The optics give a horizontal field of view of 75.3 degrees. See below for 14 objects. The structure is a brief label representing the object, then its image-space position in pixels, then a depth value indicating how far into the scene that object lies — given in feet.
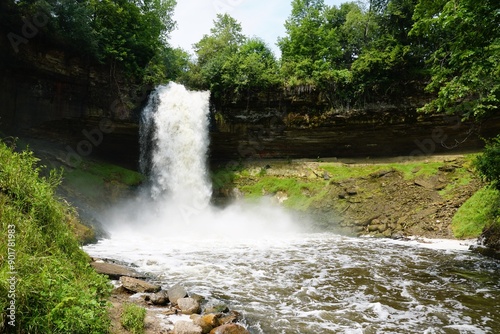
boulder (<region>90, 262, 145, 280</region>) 21.93
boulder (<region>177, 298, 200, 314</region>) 17.51
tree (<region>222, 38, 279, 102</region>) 69.51
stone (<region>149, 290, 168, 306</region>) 18.29
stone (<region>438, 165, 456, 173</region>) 58.44
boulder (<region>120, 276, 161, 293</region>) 19.71
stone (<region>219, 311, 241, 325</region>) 16.39
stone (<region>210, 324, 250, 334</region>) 14.83
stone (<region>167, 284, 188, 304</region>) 19.03
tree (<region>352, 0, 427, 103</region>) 62.64
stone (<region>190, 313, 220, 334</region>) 15.35
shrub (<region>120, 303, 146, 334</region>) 13.88
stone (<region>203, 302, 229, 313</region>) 17.71
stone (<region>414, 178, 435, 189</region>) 56.39
